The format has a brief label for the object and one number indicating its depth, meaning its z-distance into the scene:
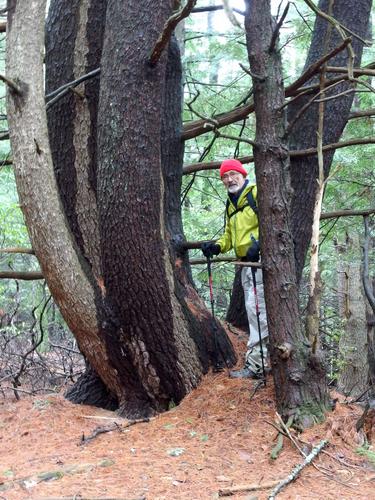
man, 5.01
